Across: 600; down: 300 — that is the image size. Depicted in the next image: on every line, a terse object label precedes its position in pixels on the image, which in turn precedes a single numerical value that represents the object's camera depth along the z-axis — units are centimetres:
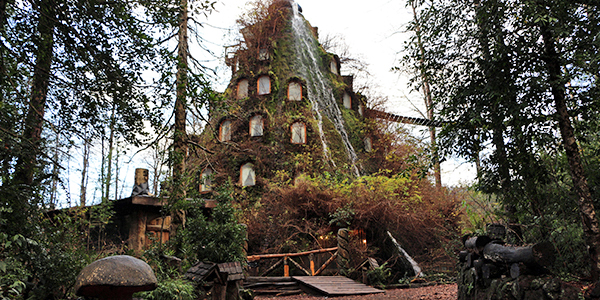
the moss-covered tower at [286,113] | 1986
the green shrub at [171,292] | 651
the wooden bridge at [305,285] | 1015
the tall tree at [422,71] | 739
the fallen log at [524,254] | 488
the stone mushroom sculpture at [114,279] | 374
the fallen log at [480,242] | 647
